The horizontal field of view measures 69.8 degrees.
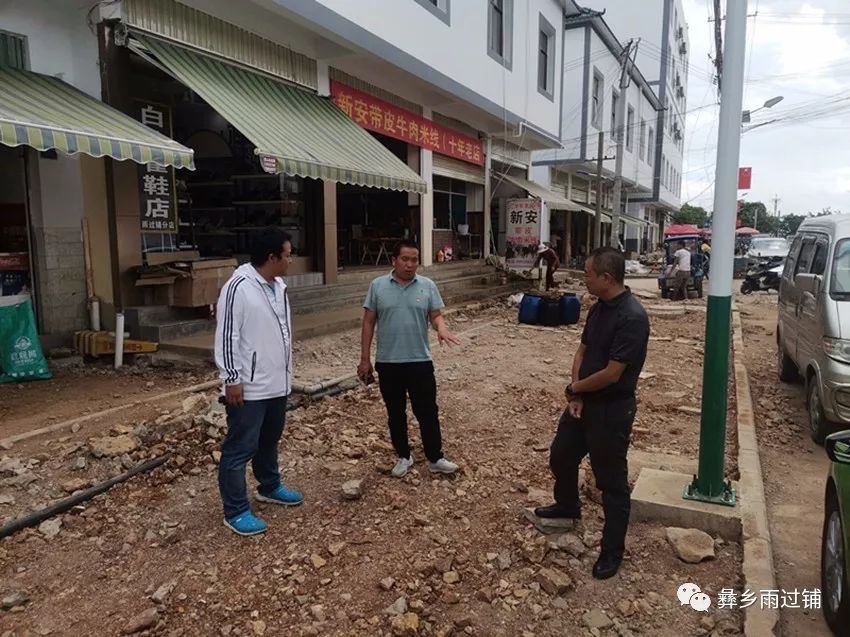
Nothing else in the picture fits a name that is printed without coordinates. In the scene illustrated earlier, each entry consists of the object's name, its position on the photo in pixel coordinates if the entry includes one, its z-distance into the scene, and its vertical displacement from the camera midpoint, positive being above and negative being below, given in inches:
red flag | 896.9 +93.0
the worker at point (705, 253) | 763.6 -18.9
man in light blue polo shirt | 158.4 -26.7
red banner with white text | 417.1 +91.4
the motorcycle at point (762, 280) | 702.5 -48.1
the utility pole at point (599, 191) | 840.9 +65.6
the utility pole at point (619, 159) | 819.3 +113.4
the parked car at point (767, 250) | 895.1 -17.5
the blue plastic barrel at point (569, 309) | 448.8 -51.3
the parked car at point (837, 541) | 100.0 -52.9
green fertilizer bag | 241.3 -42.3
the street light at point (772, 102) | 799.1 +179.6
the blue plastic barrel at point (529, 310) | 448.7 -51.9
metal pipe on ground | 135.7 -62.6
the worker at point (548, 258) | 597.6 -19.3
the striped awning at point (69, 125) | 189.8 +38.9
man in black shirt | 113.7 -27.8
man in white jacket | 127.6 -24.8
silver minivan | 189.8 -27.8
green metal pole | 136.7 +1.3
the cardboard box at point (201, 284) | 287.3 -21.0
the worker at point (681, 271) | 631.2 -33.2
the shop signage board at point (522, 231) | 633.6 +8.1
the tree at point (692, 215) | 2803.6 +110.4
